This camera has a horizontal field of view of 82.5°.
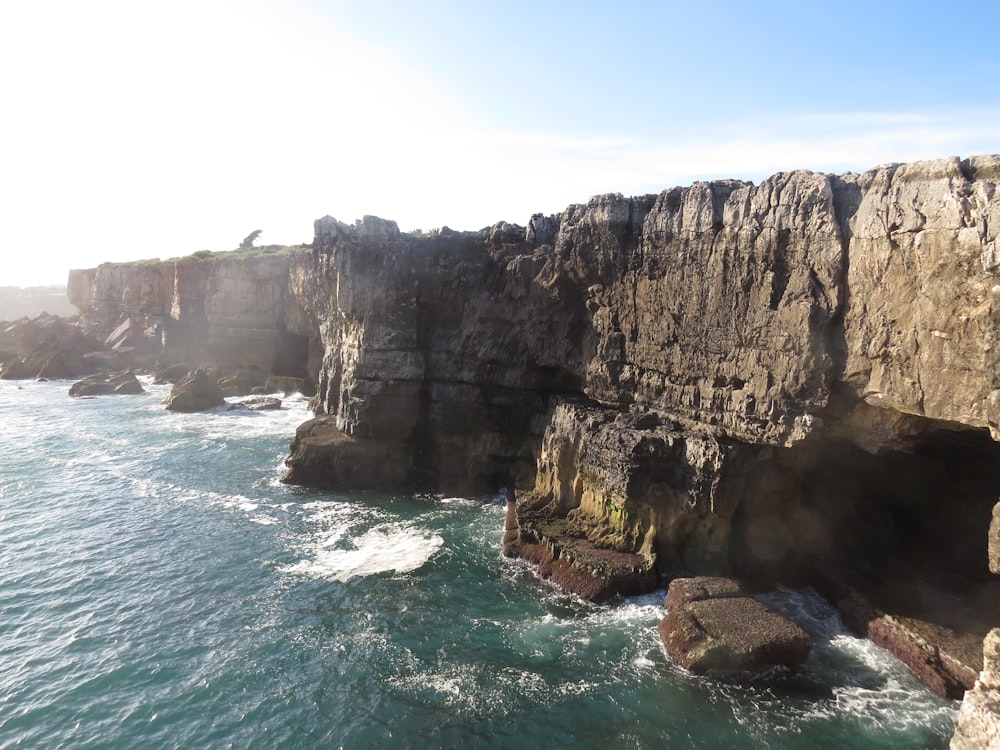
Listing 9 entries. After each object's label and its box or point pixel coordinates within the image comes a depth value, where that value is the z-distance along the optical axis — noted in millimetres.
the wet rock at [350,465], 34562
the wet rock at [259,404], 54491
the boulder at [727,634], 17469
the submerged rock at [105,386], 62812
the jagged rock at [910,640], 16609
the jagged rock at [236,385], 60562
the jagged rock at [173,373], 69125
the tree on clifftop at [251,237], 85625
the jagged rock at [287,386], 59688
